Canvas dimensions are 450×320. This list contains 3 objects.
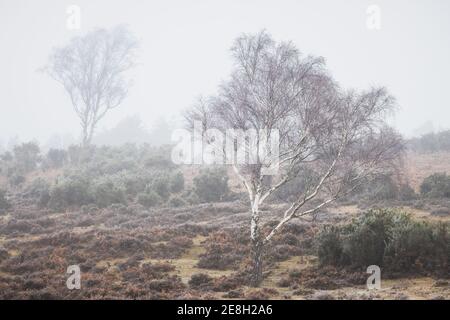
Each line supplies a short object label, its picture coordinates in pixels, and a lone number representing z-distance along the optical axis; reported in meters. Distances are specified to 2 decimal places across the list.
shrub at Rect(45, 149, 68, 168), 42.28
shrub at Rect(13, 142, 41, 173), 41.12
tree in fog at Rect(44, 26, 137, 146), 44.97
